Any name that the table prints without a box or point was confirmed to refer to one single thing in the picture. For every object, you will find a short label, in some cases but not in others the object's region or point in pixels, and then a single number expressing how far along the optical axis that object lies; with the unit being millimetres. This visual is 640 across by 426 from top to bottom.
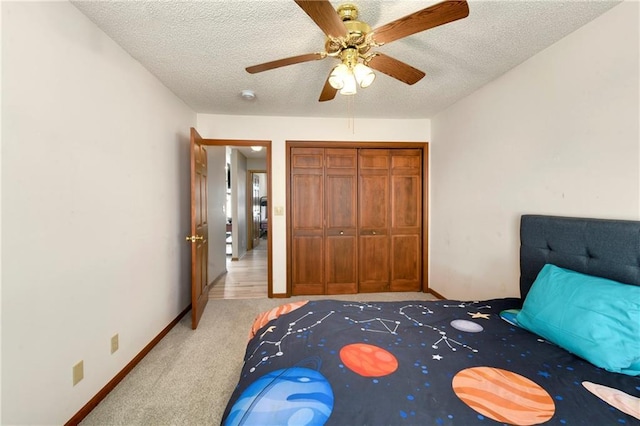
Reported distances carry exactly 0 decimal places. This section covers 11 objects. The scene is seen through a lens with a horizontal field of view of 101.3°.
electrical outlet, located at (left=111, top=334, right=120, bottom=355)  1844
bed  863
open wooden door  2680
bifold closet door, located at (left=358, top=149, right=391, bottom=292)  3672
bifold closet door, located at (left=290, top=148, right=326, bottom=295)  3586
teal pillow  1084
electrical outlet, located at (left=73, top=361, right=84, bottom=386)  1537
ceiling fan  1181
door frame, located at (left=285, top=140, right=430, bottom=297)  3555
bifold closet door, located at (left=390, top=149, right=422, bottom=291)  3717
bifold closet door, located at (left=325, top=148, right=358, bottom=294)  3631
